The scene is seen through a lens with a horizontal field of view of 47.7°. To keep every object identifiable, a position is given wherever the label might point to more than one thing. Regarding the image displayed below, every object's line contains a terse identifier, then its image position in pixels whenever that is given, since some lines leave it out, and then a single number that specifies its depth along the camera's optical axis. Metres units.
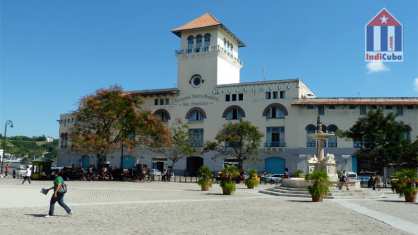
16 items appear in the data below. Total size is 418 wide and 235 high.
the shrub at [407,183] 21.62
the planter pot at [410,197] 21.63
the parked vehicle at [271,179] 43.00
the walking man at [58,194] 13.28
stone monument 28.73
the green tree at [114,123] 42.19
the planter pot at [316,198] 20.92
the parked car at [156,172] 50.00
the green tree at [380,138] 40.88
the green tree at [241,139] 49.53
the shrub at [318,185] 20.58
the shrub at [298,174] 31.60
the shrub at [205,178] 28.91
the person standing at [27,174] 34.44
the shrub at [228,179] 24.62
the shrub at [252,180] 32.41
